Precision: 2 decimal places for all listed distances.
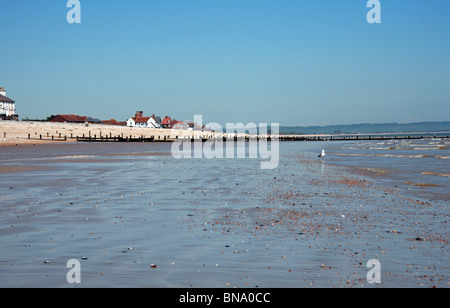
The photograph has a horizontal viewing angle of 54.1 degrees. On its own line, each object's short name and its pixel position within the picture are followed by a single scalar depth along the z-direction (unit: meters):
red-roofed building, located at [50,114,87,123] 178.00
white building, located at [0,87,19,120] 144.23
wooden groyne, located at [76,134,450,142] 91.79
